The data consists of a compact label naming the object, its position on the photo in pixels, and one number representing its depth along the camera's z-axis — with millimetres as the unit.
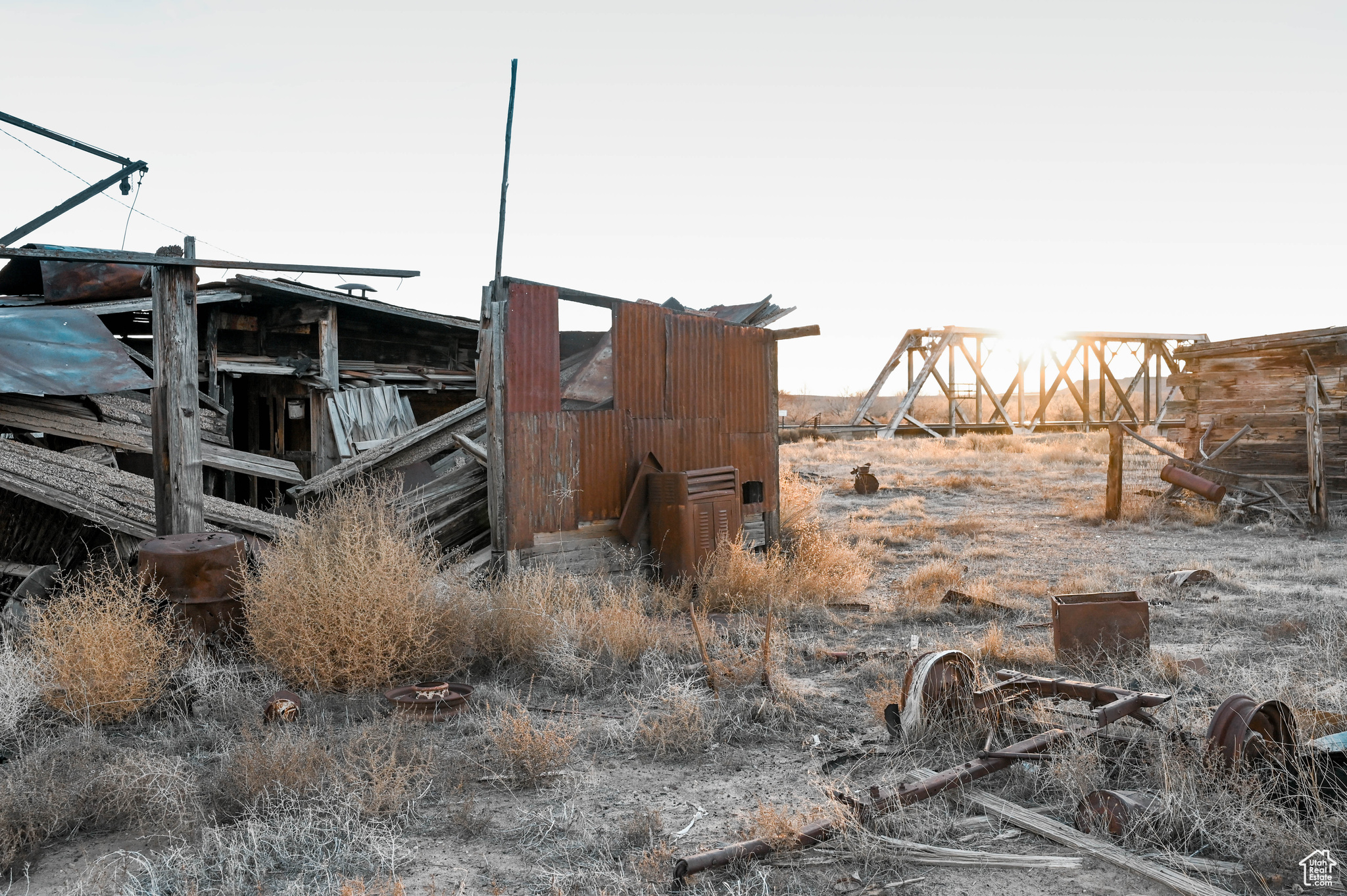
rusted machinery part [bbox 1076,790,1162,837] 3830
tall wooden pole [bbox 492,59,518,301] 11312
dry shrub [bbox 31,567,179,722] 5438
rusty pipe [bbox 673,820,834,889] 3449
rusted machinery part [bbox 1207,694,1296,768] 4004
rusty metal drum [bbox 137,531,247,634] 6551
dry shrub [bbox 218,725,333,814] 4211
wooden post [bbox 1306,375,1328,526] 13438
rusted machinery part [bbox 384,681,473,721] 5488
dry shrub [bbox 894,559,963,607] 9086
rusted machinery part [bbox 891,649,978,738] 4914
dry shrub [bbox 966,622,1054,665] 6600
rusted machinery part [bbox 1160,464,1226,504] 15023
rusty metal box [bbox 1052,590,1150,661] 6422
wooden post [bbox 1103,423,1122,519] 14805
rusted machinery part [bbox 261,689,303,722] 5324
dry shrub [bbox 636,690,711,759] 5031
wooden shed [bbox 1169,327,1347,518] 14102
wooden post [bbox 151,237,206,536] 7219
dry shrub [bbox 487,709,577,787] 4574
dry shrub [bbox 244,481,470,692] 6023
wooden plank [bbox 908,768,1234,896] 3418
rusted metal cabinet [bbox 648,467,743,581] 9188
